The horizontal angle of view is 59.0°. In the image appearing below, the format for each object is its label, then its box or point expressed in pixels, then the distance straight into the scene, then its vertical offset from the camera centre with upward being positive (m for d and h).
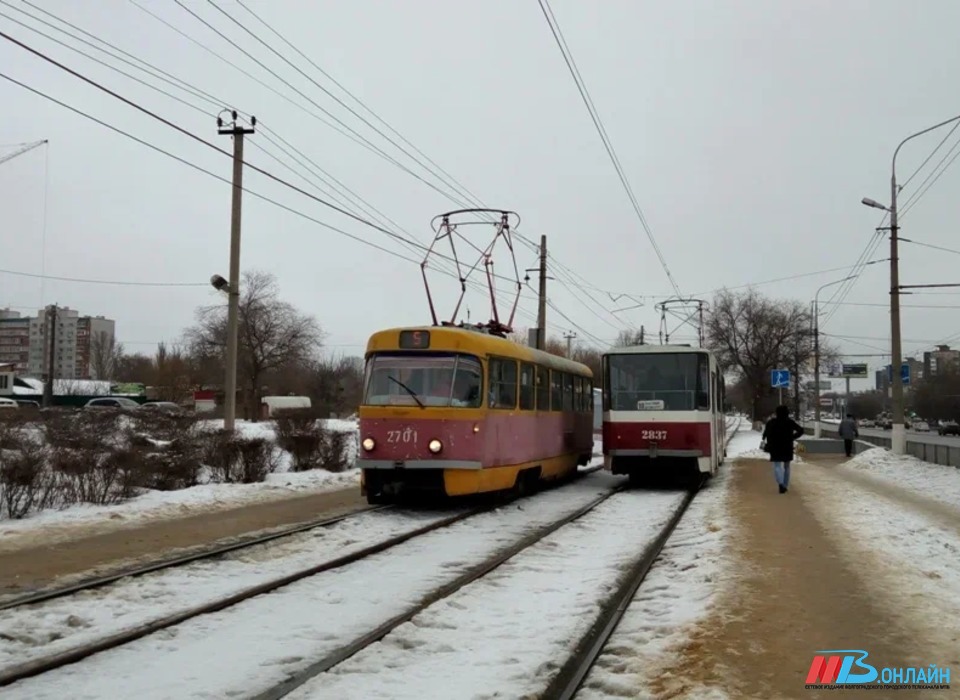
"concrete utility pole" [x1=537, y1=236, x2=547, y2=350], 28.97 +3.22
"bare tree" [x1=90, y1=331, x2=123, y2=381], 123.31 +5.49
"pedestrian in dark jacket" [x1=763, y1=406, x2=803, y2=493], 16.28 -0.77
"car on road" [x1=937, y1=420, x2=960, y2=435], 67.69 -2.34
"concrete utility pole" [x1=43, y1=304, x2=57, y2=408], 59.02 +1.71
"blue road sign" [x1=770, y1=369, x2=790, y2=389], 34.00 +0.83
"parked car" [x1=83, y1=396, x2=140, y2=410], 58.77 -0.47
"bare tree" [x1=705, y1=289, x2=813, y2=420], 63.88 +4.57
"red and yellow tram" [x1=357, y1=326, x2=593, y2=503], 12.95 -0.27
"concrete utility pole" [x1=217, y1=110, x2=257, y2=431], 21.19 +3.05
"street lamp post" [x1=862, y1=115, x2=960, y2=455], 25.02 +1.48
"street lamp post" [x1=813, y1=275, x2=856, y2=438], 44.25 +1.41
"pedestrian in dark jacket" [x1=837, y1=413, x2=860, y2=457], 32.47 -1.27
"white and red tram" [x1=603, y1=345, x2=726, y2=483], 17.47 -0.24
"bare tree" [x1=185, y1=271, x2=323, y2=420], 72.81 +4.94
